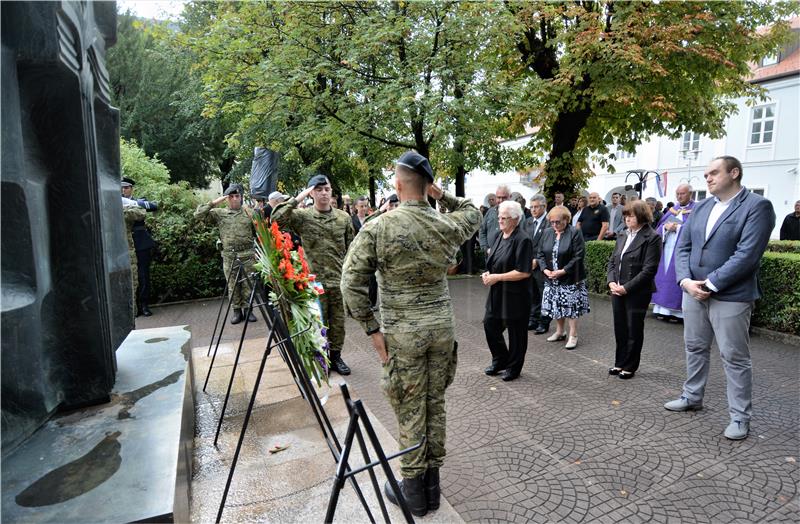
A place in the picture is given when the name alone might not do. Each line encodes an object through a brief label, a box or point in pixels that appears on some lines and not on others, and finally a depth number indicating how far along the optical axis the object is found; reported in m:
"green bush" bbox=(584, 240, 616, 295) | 9.36
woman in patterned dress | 6.19
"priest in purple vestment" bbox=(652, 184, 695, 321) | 7.12
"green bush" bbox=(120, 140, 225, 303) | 9.67
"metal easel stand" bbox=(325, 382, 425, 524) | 1.59
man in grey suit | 3.71
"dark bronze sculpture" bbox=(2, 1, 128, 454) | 2.24
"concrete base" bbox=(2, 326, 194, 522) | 1.91
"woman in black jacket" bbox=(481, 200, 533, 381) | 5.09
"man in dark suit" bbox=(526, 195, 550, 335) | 7.11
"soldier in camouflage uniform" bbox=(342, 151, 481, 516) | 2.74
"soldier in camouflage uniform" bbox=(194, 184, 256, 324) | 7.72
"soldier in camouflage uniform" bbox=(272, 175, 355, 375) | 5.19
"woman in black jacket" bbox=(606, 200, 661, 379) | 5.07
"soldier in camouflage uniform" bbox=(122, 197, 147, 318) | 7.32
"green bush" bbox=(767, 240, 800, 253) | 9.50
